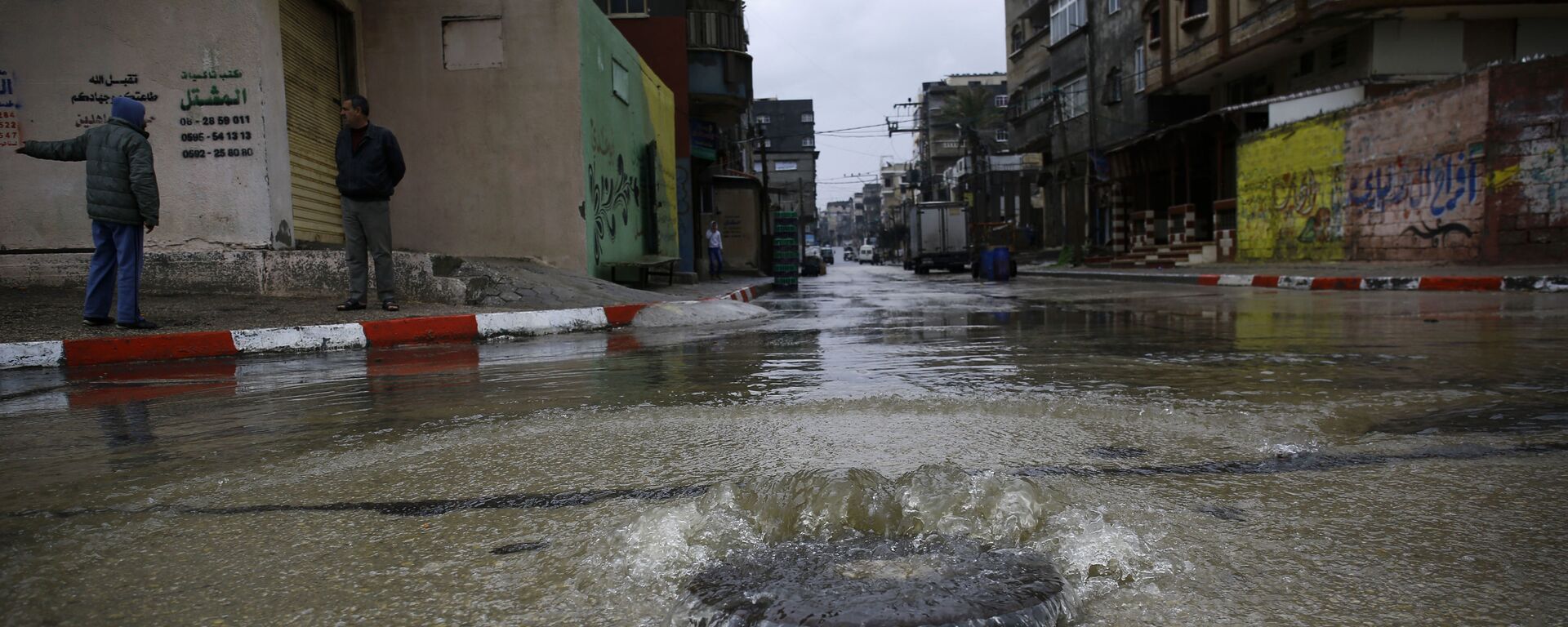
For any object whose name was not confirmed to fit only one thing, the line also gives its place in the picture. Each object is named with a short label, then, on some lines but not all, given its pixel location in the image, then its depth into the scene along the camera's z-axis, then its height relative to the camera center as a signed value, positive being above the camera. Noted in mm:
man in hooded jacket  6449 +588
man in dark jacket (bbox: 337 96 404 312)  7867 +730
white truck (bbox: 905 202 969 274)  34781 +772
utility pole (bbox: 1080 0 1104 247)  32469 +2127
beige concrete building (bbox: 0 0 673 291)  8914 +1775
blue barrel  21812 -341
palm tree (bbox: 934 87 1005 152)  55125 +8633
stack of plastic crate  18922 +115
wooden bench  14695 -76
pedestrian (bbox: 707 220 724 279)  24594 +161
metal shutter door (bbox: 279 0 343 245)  10234 +1859
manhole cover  1343 -527
